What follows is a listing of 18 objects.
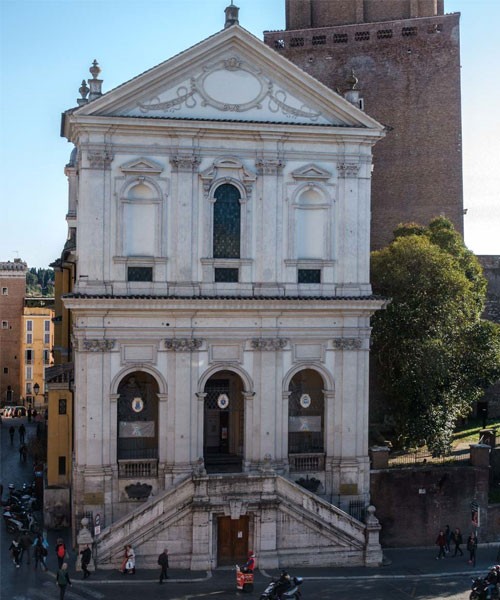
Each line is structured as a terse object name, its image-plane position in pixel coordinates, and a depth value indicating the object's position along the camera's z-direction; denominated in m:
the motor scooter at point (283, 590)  26.97
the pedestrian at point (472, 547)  32.56
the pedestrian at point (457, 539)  33.72
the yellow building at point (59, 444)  35.00
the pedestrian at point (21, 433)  54.78
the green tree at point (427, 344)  37.38
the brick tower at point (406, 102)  57.78
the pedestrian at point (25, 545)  30.95
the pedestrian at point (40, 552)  30.10
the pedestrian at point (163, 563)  29.44
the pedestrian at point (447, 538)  34.00
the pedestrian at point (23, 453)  49.62
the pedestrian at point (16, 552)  30.66
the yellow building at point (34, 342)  86.88
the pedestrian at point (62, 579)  27.16
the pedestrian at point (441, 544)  33.31
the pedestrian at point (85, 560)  29.34
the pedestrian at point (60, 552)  29.36
